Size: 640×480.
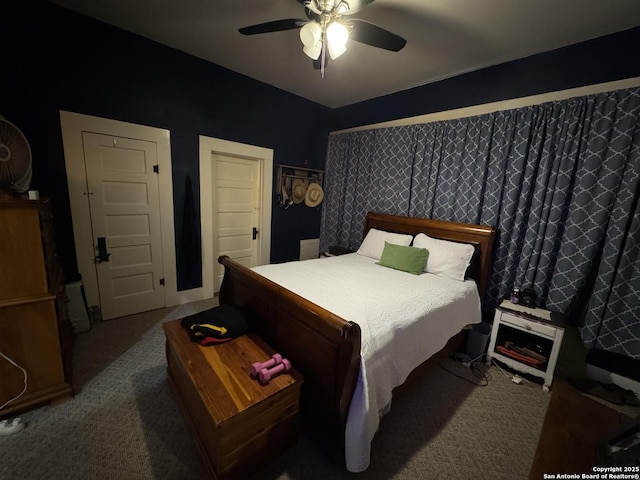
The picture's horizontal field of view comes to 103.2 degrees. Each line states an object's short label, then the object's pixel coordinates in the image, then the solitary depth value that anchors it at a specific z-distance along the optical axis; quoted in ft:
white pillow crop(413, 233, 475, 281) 7.77
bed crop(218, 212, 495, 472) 3.99
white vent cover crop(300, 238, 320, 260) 13.45
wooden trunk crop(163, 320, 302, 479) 3.67
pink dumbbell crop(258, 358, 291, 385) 4.13
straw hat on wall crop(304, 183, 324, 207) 12.72
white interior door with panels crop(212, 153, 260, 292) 10.62
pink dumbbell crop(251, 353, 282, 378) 4.25
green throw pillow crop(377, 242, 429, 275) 8.08
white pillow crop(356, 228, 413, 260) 9.37
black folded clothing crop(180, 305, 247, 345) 5.07
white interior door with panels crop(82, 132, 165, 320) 7.79
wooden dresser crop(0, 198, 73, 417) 4.53
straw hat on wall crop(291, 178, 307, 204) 12.22
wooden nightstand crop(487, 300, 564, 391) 6.46
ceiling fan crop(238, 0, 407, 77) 4.91
